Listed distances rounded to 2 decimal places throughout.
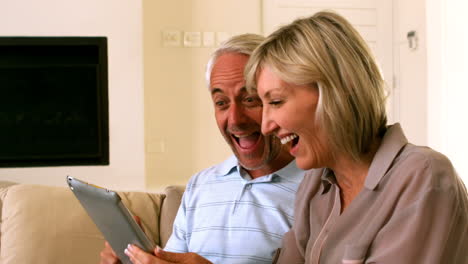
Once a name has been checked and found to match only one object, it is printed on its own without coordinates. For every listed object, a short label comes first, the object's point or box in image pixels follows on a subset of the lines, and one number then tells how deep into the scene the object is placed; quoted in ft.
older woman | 3.19
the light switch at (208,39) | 14.34
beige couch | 6.38
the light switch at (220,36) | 14.43
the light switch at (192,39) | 14.25
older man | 4.84
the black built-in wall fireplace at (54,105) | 12.50
